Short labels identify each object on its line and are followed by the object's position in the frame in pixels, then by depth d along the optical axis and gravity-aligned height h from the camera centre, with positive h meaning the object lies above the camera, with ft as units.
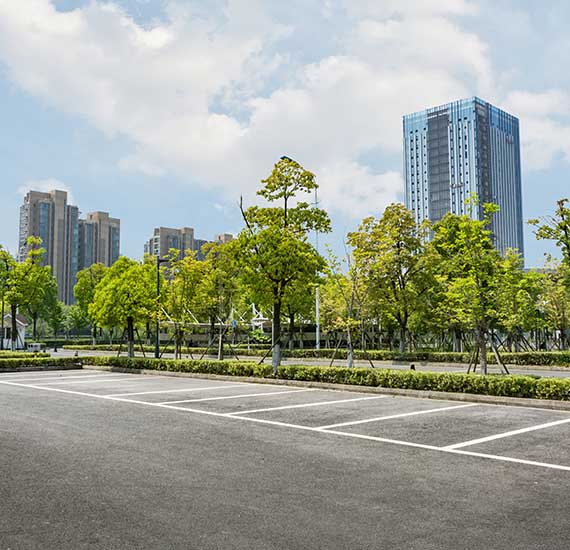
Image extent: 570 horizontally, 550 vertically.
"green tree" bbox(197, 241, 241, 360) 102.73 +6.78
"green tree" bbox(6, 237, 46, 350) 126.00 +9.03
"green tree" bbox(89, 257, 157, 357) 104.58 +3.64
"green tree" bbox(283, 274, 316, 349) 71.56 +3.82
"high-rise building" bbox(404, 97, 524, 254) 512.22 +145.88
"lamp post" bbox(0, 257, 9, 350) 125.49 +9.39
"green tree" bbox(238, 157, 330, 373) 69.87 +9.73
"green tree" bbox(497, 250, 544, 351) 68.23 +2.98
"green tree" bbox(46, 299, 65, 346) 263.14 +3.48
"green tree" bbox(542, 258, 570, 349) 126.31 +4.27
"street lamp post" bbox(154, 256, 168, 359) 102.01 +5.29
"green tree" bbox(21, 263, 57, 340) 128.06 +9.01
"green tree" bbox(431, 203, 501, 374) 65.98 +4.87
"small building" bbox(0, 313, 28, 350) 221.46 -3.48
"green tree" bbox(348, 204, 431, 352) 113.60 +11.08
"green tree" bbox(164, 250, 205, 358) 107.55 +6.14
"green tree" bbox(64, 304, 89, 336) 242.78 +2.45
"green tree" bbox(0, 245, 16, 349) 125.18 +11.98
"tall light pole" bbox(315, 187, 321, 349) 141.73 +4.04
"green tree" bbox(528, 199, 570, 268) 82.99 +12.88
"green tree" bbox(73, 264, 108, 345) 228.80 +15.22
